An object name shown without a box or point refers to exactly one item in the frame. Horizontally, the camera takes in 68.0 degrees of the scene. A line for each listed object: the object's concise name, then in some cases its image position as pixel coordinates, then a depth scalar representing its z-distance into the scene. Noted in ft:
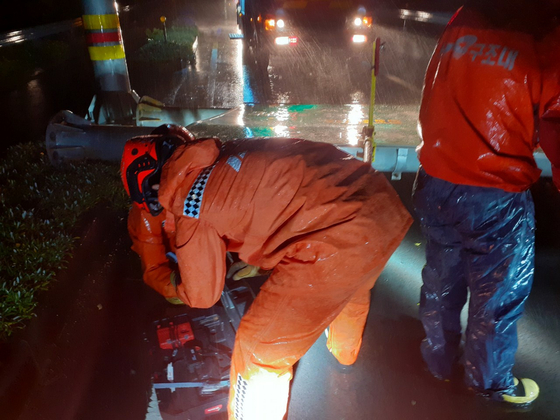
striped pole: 16.69
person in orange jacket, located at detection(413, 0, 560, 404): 5.98
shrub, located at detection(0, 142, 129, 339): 8.77
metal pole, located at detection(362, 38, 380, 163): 12.14
